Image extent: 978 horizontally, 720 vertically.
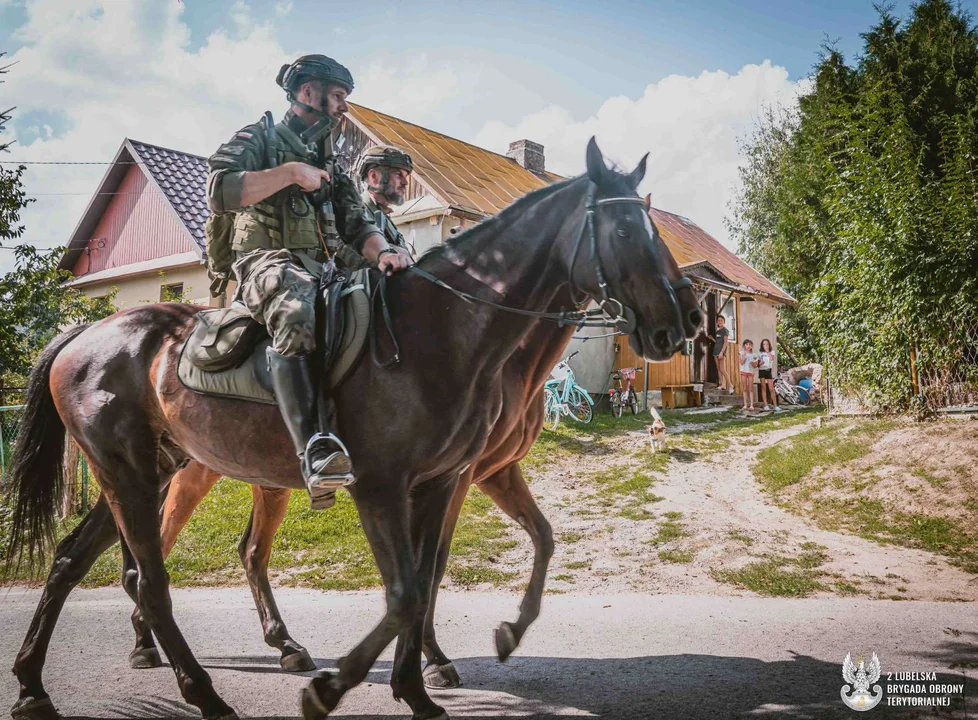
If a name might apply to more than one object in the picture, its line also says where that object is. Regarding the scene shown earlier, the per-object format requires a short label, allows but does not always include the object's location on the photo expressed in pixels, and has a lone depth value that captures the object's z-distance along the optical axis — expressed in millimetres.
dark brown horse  3451
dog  14148
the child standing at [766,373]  22147
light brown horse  4531
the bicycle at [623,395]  19422
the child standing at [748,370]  20594
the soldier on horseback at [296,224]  3510
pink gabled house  20516
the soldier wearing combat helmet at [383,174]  6105
